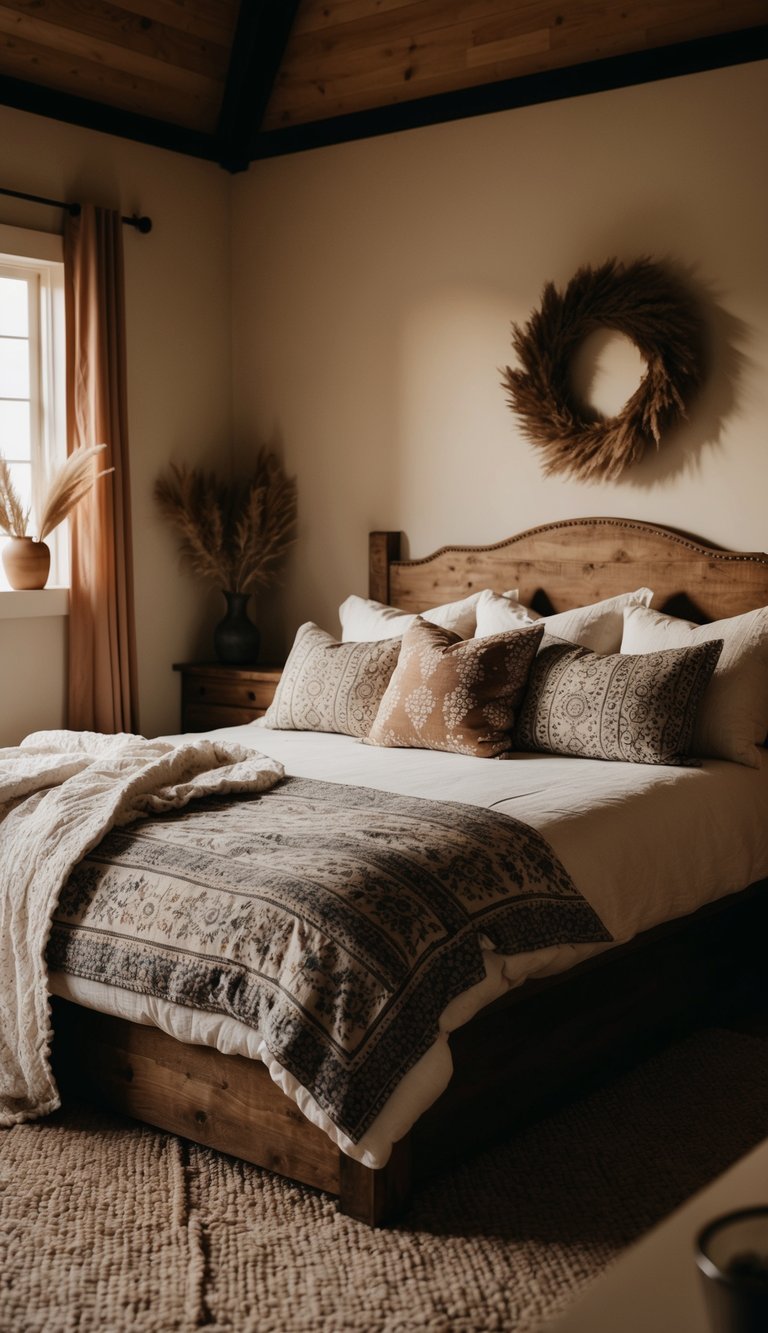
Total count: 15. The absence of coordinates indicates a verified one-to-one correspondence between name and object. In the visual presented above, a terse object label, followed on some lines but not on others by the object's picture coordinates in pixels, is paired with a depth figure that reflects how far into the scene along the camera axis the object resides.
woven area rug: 2.11
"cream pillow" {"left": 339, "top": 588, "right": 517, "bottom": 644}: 4.25
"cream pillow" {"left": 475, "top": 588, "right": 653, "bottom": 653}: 3.96
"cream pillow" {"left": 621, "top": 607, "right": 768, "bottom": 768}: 3.54
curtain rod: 4.41
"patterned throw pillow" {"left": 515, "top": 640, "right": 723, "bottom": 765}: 3.44
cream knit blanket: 2.72
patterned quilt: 2.30
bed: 2.47
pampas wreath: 4.04
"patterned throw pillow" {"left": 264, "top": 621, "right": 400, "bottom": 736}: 4.01
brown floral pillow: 3.63
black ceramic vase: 5.04
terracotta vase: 4.39
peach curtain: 4.55
